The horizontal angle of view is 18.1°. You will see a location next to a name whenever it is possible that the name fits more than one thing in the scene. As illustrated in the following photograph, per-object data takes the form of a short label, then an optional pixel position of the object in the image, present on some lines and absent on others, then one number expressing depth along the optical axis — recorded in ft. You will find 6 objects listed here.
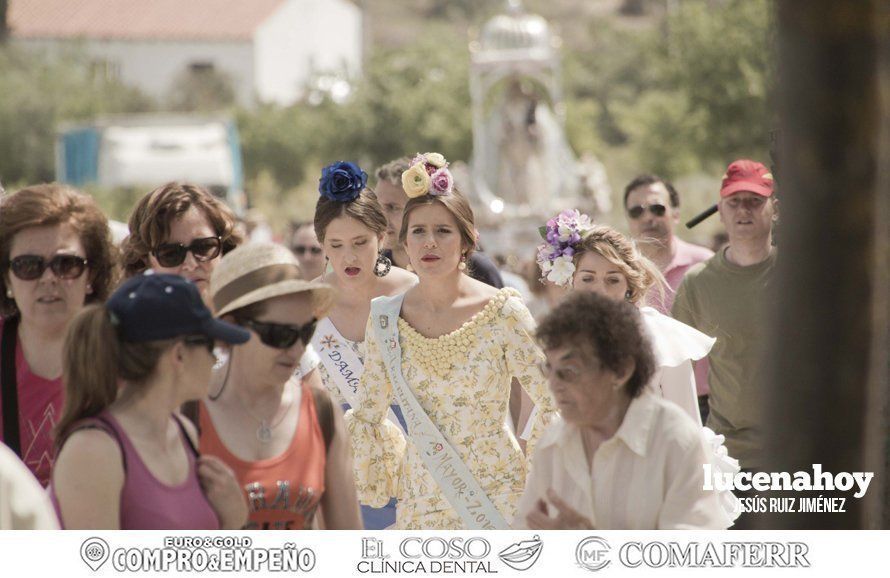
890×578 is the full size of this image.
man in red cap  40.73
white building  414.53
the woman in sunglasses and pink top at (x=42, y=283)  29.57
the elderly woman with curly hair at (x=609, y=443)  25.45
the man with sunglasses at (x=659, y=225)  51.21
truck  172.63
